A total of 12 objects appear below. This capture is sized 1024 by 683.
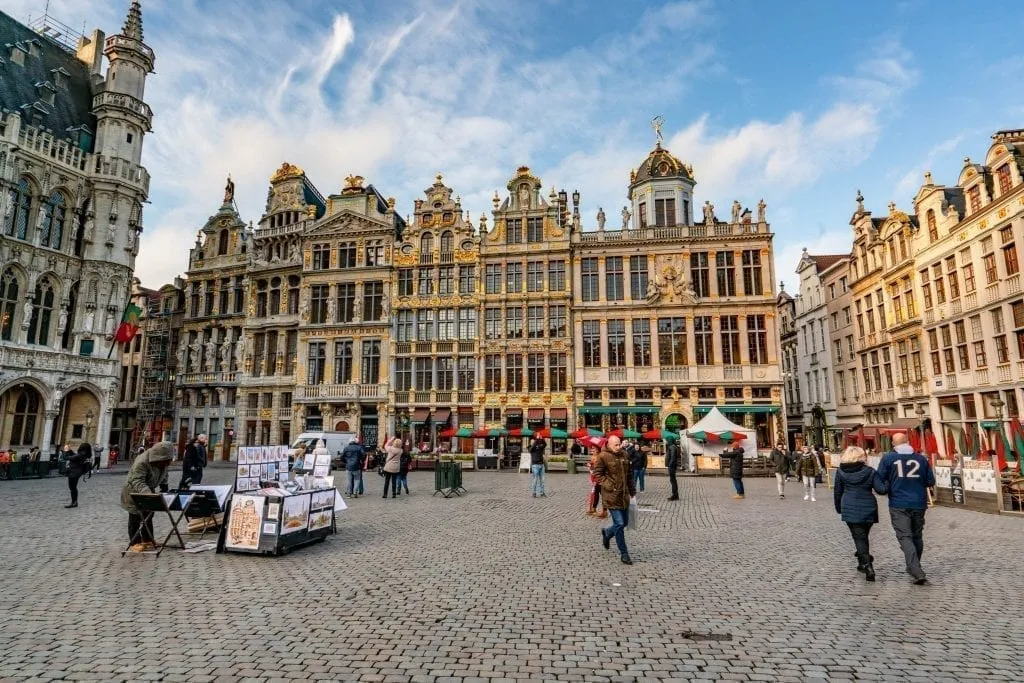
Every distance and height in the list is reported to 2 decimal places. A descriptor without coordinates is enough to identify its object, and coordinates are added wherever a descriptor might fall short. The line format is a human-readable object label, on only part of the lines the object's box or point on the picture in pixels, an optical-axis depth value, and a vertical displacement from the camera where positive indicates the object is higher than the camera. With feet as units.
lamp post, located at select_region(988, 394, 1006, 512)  48.62 -4.99
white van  108.37 -2.15
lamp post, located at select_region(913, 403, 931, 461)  104.27 +1.98
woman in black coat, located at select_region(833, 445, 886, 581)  26.81 -3.35
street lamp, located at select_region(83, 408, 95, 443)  112.78 +1.59
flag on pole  114.21 +20.65
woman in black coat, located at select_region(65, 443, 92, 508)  50.48 -3.44
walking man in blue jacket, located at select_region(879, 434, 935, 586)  26.25 -3.32
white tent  93.35 -0.82
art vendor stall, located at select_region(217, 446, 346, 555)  31.17 -5.01
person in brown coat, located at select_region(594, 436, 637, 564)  29.76 -3.15
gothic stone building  105.19 +40.27
